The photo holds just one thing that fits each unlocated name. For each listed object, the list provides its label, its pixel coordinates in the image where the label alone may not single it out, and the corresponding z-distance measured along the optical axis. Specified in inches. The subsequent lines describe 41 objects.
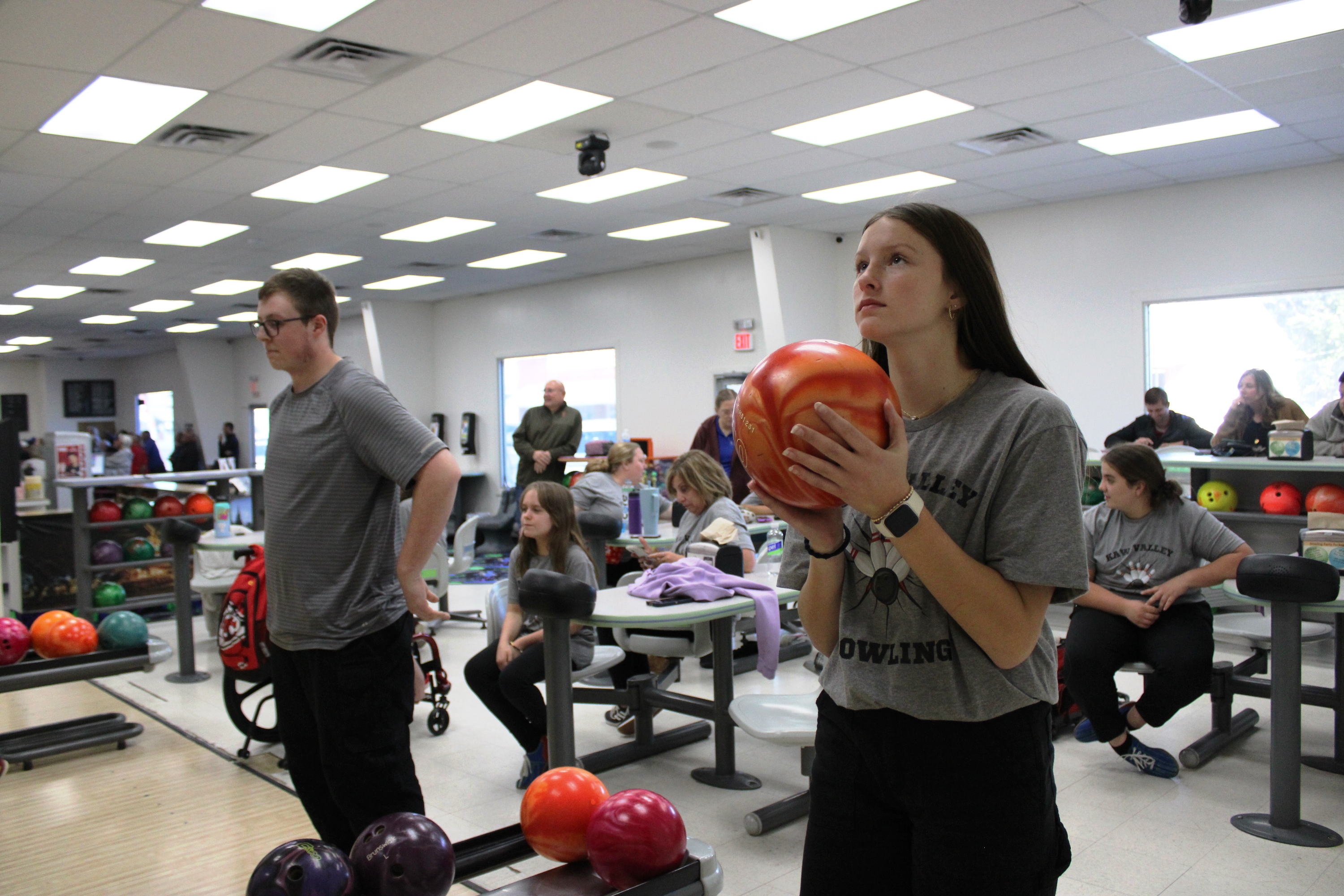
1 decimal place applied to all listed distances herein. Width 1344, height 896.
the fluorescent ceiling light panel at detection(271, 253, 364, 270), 402.9
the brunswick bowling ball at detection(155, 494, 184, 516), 281.1
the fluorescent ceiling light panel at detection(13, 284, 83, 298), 460.8
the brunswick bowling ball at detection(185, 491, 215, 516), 286.4
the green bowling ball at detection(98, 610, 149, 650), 151.0
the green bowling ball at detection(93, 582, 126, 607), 257.6
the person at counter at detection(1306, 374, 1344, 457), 227.8
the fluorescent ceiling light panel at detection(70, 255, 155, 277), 394.0
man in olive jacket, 346.6
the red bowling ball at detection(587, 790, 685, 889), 55.1
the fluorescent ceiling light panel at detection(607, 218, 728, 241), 348.8
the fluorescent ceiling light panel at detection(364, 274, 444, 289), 465.1
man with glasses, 85.2
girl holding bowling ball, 43.9
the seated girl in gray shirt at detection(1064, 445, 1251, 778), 143.3
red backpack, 150.3
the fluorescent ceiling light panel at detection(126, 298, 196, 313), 521.0
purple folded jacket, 130.7
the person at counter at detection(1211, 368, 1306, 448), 251.9
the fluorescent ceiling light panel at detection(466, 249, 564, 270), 406.9
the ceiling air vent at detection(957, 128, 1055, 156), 241.3
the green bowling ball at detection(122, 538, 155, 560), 268.2
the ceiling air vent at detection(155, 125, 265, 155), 224.2
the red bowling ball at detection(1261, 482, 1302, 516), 222.7
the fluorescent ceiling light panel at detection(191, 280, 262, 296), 465.1
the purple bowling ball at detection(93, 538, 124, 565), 261.6
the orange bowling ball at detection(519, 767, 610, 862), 58.5
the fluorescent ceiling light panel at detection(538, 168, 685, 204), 279.3
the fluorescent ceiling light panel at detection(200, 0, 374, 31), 157.8
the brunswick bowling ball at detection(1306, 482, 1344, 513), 210.8
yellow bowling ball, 234.8
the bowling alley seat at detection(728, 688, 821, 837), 122.3
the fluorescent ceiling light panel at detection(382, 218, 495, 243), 340.5
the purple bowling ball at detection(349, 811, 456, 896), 52.2
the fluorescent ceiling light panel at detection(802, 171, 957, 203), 286.2
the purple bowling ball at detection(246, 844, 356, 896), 48.2
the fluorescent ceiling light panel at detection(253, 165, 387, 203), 270.1
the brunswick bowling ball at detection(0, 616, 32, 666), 140.0
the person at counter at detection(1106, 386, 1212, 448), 271.3
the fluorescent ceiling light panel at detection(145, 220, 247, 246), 335.0
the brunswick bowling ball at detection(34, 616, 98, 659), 144.2
